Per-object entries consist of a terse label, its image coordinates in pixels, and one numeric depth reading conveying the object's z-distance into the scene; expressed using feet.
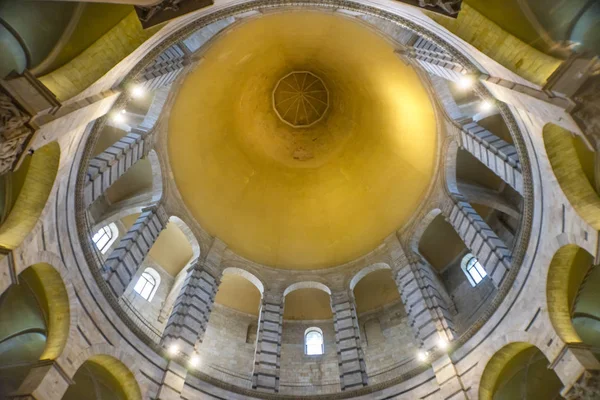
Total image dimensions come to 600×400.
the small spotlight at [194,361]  42.55
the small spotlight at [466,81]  35.19
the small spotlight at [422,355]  42.99
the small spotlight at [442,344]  42.47
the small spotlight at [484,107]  52.16
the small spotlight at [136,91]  38.73
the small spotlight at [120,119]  55.94
